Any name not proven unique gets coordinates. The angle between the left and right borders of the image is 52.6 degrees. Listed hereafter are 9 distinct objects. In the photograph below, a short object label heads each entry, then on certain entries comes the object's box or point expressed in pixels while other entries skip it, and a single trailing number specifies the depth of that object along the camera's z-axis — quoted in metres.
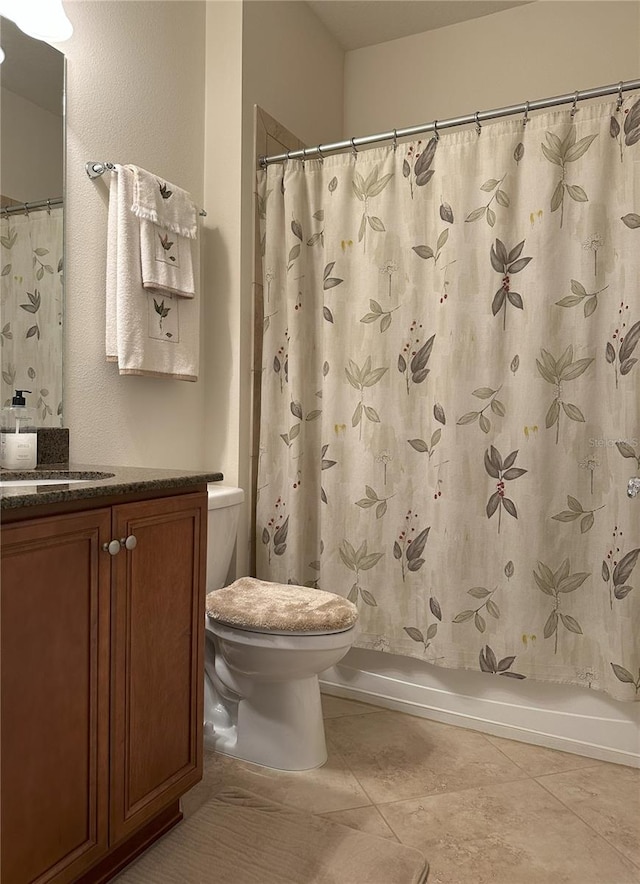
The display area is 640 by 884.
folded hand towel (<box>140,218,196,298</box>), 1.91
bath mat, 1.40
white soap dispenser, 1.59
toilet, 1.74
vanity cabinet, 1.07
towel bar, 1.84
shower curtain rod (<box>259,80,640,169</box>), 1.86
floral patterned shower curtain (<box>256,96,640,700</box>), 1.90
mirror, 1.61
